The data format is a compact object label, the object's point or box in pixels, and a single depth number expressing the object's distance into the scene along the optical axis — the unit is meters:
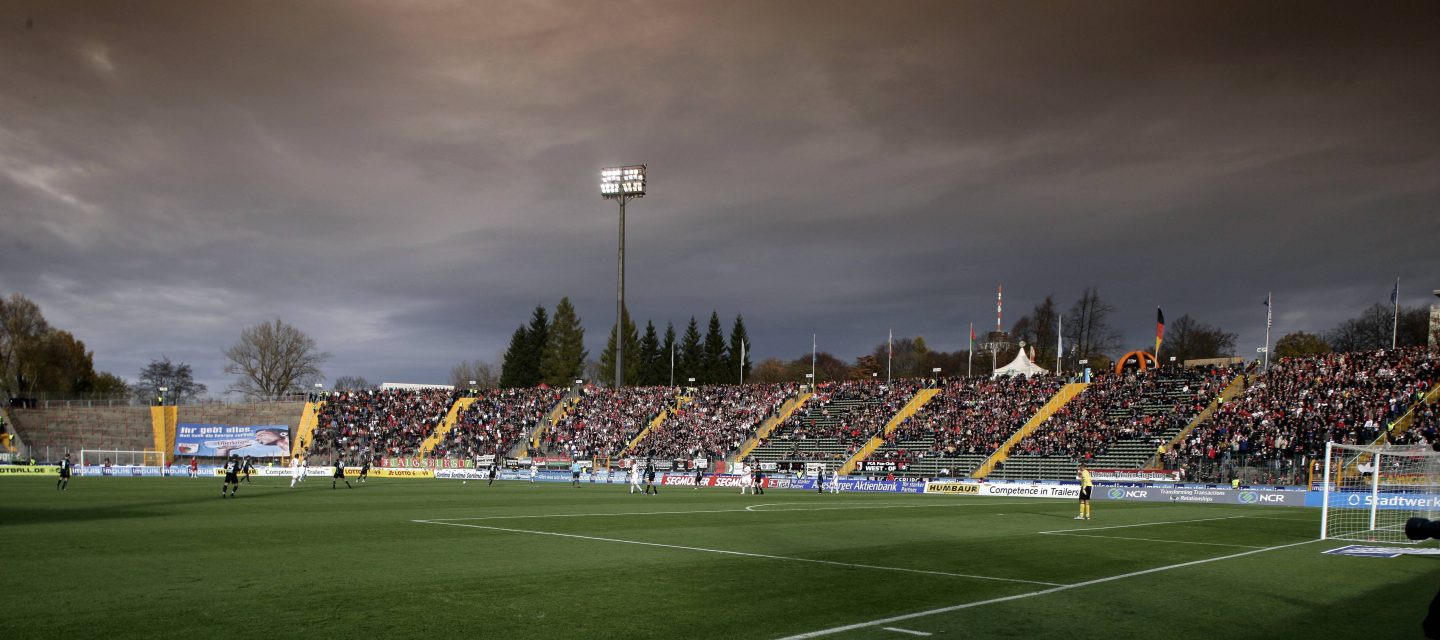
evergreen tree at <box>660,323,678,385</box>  124.96
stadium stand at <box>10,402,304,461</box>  80.94
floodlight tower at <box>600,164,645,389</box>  81.56
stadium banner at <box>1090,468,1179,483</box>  45.91
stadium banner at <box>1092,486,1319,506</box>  39.41
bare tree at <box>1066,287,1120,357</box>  98.81
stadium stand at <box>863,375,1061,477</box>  56.97
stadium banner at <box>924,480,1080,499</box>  44.78
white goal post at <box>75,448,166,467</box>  77.25
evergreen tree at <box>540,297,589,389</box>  120.81
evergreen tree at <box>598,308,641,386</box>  124.94
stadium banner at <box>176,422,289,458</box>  81.25
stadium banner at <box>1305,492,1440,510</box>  30.48
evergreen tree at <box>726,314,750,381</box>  129.31
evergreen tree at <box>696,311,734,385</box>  126.12
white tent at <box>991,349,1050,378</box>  76.00
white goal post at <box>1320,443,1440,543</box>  24.10
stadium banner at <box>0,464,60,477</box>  64.25
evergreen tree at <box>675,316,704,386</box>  126.25
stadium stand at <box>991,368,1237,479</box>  52.03
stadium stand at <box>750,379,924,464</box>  64.25
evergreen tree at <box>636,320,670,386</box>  126.00
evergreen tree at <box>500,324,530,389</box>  122.81
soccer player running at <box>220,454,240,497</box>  35.62
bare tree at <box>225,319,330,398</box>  106.25
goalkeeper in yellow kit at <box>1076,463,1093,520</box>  27.31
